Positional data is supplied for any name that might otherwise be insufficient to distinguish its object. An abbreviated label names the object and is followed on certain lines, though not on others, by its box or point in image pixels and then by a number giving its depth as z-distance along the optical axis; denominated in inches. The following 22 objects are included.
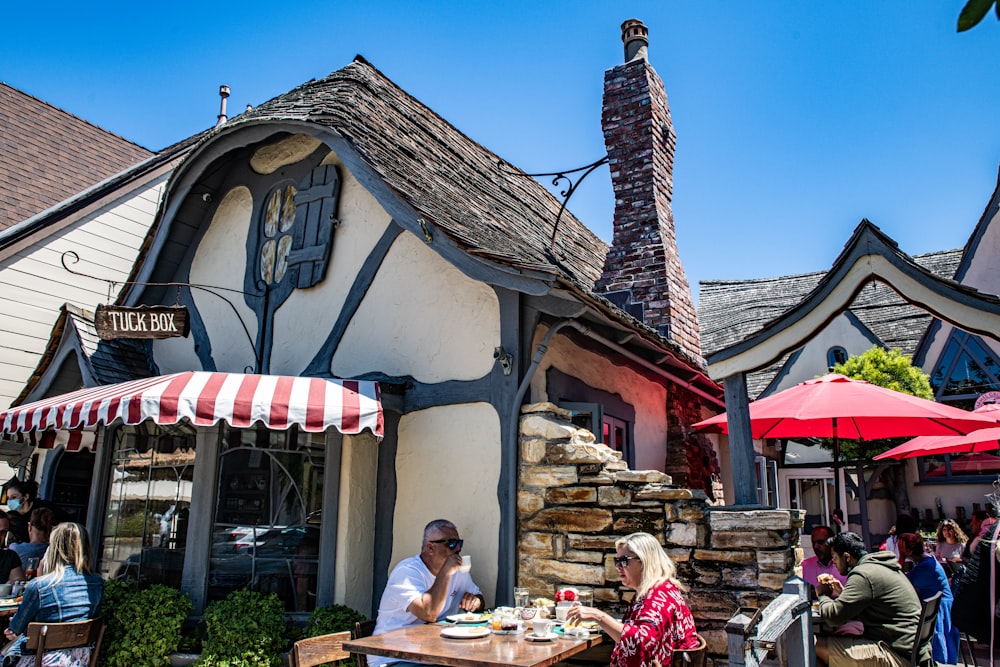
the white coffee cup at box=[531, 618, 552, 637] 160.7
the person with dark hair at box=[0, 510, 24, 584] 236.4
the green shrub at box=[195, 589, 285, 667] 210.4
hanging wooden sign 249.9
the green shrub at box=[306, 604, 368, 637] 217.6
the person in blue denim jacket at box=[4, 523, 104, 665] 199.6
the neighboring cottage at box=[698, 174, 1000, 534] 525.3
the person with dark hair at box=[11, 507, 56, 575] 258.4
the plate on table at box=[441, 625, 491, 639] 161.7
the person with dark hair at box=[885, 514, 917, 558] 256.1
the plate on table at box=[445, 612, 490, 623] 179.3
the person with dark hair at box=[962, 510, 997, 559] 289.4
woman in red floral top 148.3
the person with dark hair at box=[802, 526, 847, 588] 241.1
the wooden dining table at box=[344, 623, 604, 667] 142.9
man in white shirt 184.7
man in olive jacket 174.2
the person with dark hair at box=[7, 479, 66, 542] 292.2
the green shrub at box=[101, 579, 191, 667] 218.4
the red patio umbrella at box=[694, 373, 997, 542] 241.8
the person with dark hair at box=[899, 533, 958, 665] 209.3
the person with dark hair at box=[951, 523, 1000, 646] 184.1
